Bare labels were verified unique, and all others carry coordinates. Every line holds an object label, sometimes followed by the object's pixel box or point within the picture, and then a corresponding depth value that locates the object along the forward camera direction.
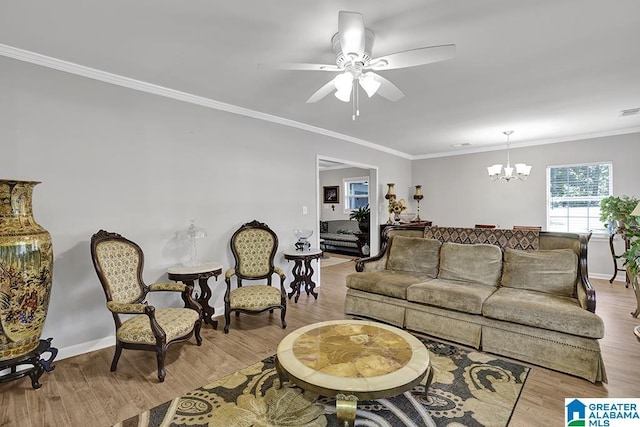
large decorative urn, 2.12
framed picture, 9.57
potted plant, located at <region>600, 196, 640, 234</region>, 4.49
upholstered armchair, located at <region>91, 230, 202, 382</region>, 2.47
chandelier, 5.24
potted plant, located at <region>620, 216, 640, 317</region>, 2.37
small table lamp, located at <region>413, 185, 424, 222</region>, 7.50
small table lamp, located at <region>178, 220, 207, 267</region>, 3.55
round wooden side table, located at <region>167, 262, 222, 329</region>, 3.18
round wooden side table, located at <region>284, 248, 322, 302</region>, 4.40
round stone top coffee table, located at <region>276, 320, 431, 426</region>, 1.62
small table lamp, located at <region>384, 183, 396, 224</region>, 6.76
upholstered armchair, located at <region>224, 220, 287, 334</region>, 3.36
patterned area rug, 1.94
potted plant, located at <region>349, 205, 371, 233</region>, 7.98
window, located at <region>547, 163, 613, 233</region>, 5.55
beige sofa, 2.49
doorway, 6.67
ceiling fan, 1.81
